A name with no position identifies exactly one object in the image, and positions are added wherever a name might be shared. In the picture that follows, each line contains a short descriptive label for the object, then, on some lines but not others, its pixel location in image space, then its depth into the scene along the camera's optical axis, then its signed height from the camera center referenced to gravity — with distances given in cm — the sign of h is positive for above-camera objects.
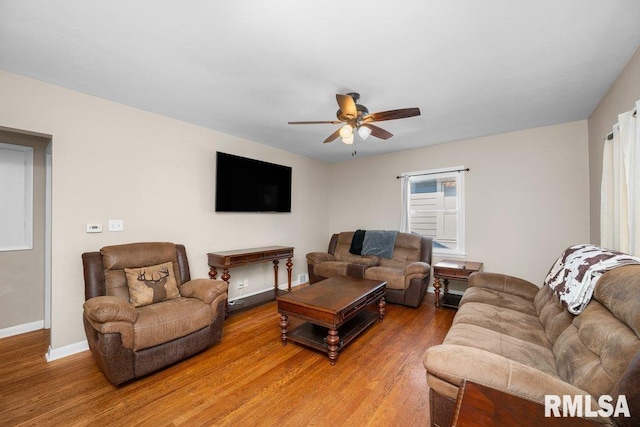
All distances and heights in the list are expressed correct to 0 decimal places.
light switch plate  262 -10
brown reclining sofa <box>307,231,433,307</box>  350 -79
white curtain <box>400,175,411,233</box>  443 +16
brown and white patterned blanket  151 -38
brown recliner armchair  187 -80
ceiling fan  213 +88
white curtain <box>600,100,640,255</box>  170 +20
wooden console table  320 -58
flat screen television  353 +45
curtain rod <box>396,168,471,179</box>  386 +68
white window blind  268 +19
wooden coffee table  226 -91
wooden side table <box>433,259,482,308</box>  330 -75
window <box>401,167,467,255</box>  398 +13
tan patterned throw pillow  234 -66
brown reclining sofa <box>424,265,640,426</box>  103 -70
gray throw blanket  424 -48
